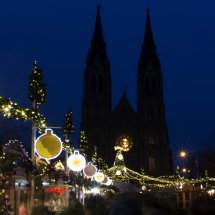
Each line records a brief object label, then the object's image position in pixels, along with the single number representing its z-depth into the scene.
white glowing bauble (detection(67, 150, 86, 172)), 11.48
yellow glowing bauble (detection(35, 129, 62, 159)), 8.00
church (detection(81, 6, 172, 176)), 49.63
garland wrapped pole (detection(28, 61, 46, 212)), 9.60
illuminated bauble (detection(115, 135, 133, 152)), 49.19
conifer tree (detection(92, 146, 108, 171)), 27.20
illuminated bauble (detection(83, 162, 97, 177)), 13.73
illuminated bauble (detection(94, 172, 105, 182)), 17.17
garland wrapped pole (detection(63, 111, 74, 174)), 15.53
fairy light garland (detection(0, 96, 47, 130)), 7.35
